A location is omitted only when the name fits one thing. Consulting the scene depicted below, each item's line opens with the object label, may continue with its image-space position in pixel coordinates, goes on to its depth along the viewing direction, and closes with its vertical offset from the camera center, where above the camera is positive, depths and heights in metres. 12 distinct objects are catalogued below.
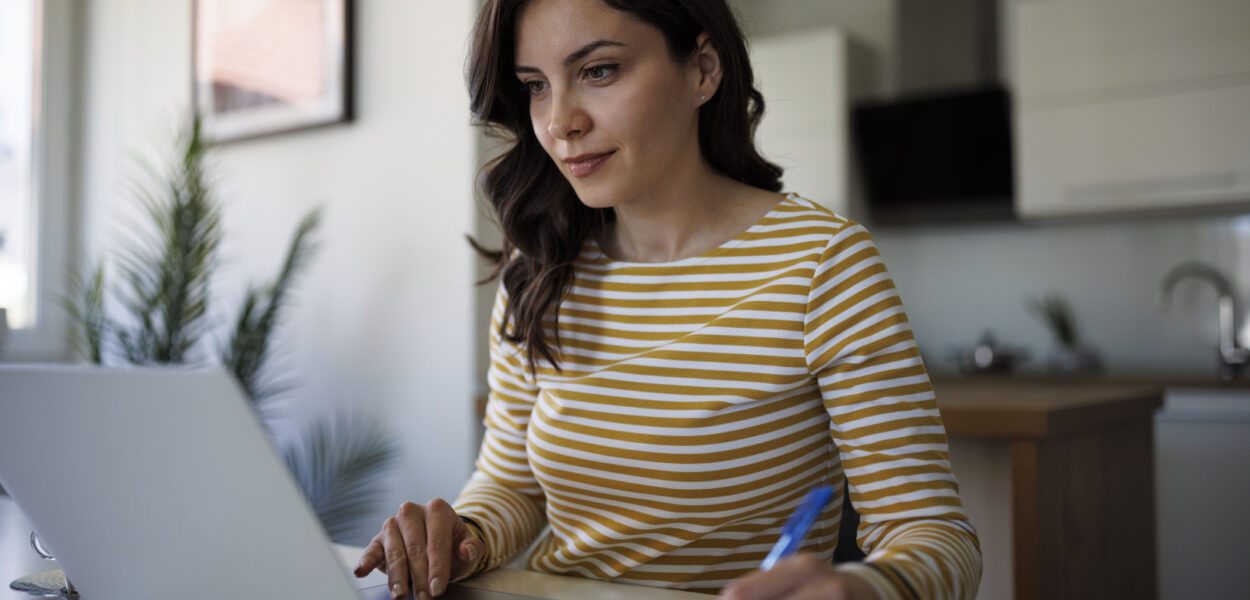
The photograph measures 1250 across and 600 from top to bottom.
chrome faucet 3.27 -0.02
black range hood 3.74 +0.58
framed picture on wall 2.61 +0.70
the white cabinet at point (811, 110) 3.97 +0.81
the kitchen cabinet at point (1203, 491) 3.04 -0.59
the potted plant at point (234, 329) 2.52 -0.03
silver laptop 0.61 -0.11
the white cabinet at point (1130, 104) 3.26 +0.68
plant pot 3.65 -0.21
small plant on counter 3.66 -0.12
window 3.23 +0.58
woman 0.94 -0.04
